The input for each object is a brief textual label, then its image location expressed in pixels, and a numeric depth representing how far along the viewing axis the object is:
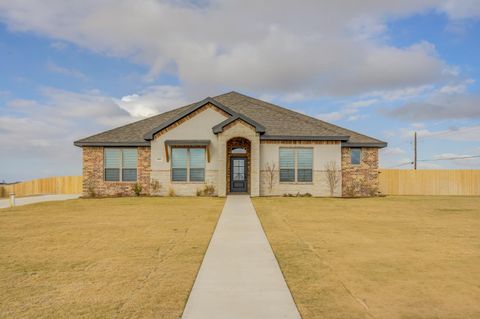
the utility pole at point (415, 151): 40.22
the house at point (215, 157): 23.61
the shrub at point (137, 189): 24.52
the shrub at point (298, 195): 23.90
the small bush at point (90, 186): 25.02
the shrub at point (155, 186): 24.12
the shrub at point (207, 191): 23.86
